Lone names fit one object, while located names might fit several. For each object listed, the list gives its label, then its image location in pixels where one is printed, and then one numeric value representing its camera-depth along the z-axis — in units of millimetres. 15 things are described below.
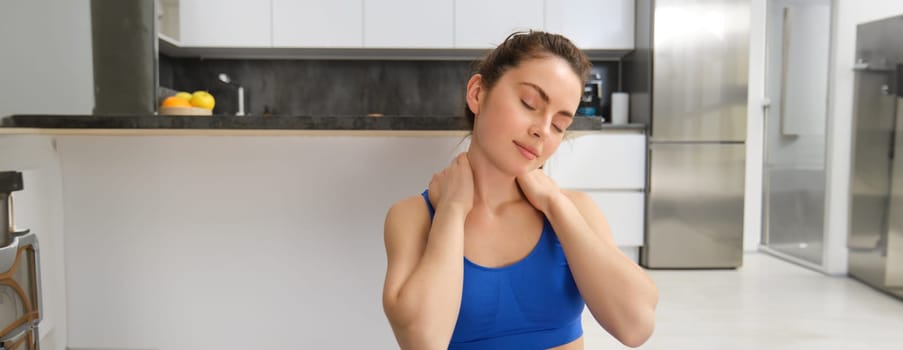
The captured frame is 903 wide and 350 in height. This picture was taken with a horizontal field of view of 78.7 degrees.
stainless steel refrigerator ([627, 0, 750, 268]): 3453
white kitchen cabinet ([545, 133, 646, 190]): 3502
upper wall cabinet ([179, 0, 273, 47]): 3518
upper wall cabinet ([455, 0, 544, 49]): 3625
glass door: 3666
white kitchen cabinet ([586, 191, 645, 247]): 3543
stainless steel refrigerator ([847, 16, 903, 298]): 2912
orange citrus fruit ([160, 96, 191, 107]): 1700
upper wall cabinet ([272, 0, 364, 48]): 3562
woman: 829
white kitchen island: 1425
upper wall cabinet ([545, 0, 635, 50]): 3631
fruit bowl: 1660
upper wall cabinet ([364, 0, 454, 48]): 3602
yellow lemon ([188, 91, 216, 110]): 1759
